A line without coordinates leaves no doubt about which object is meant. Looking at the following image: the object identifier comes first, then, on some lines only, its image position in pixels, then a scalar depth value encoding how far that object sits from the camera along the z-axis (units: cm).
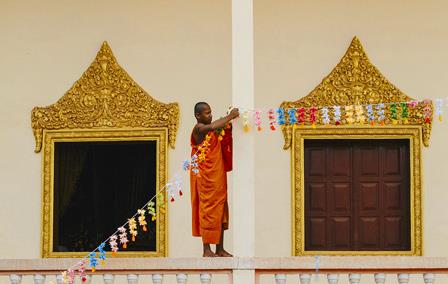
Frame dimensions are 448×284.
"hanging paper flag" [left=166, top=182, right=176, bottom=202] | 1453
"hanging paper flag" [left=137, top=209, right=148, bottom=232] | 1257
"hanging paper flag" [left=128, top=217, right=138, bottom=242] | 1267
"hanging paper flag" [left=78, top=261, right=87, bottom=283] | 1258
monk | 1269
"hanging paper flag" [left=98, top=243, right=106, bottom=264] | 1245
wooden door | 1528
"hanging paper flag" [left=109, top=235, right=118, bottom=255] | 1264
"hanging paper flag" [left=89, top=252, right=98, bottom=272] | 1255
